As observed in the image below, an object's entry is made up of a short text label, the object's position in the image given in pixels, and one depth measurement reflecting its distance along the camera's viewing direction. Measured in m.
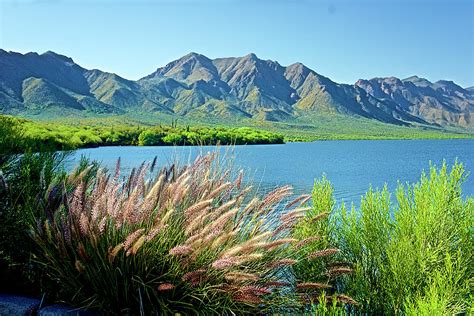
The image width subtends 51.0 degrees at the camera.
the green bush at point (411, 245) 3.69
